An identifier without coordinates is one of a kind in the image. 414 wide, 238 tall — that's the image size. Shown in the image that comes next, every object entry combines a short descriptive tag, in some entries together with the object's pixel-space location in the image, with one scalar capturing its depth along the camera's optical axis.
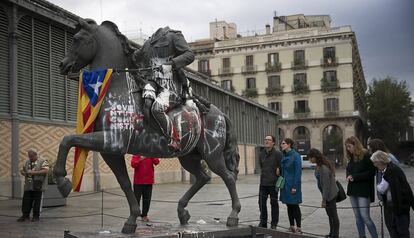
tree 66.31
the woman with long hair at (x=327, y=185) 9.37
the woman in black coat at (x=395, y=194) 7.50
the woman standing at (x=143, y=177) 11.21
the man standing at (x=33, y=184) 12.21
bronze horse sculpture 6.03
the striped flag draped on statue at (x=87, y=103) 6.10
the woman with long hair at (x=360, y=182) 8.87
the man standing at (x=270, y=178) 10.32
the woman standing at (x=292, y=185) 9.66
